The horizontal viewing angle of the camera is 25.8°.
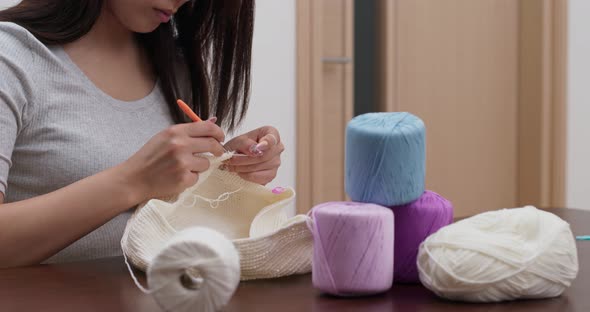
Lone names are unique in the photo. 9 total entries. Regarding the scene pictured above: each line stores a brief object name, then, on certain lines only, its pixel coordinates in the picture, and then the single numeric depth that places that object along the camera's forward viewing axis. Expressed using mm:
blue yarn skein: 1197
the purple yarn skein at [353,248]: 1173
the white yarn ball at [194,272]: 1074
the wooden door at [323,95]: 3511
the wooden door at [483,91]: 3922
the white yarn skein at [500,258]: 1166
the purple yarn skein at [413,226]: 1235
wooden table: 1169
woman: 1447
